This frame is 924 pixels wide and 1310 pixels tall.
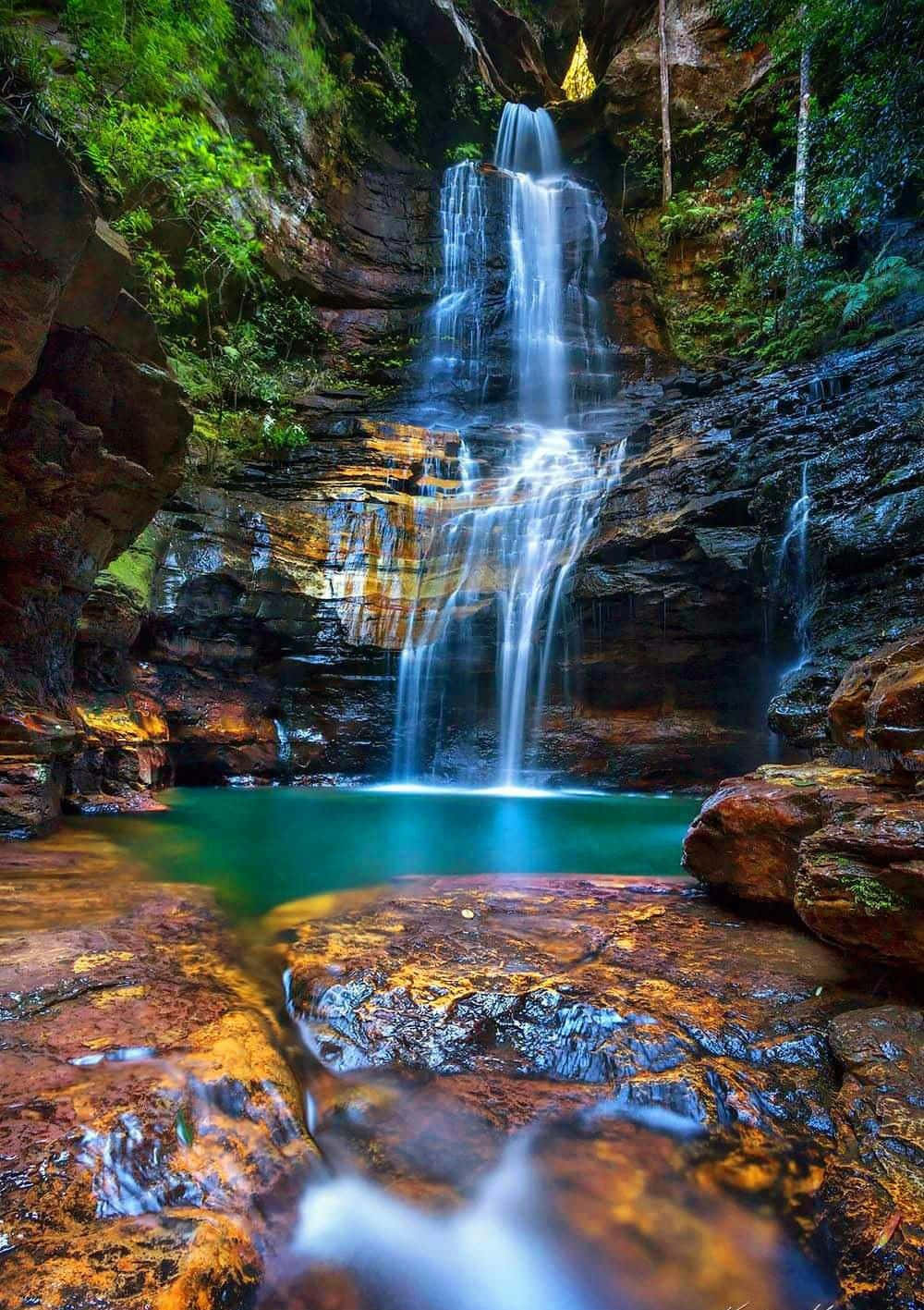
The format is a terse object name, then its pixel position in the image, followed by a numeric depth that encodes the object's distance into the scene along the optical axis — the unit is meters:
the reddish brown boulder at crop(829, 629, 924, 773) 3.01
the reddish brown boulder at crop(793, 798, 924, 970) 2.54
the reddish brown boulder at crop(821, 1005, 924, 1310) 1.51
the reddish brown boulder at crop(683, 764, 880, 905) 3.51
